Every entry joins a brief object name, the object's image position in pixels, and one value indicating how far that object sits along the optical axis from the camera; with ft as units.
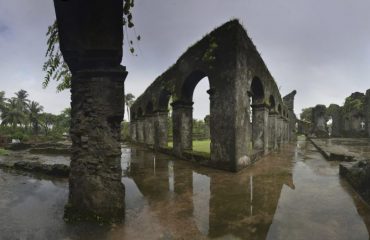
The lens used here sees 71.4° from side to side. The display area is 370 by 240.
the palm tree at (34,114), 155.15
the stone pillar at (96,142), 11.67
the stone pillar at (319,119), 92.84
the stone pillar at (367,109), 77.25
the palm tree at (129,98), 166.09
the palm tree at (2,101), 133.59
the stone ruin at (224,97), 22.79
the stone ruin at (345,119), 89.56
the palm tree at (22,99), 150.53
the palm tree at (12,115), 138.14
